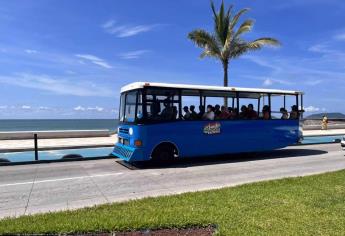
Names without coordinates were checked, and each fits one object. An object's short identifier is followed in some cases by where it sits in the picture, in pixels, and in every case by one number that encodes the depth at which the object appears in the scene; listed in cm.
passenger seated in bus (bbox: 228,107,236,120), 1589
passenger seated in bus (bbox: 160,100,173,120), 1406
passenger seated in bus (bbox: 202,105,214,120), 1528
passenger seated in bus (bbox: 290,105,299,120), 1777
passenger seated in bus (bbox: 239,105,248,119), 1620
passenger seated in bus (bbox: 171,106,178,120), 1429
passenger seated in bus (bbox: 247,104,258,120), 1644
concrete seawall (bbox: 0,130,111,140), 2685
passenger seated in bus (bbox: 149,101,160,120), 1380
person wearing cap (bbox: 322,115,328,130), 3843
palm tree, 2689
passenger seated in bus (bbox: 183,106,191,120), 1463
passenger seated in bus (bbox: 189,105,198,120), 1489
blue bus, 1374
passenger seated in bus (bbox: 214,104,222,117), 1559
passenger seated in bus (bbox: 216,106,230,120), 1567
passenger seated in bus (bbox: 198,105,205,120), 1516
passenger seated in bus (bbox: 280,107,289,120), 1751
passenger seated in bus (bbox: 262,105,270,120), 1689
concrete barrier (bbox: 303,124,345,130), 3944
